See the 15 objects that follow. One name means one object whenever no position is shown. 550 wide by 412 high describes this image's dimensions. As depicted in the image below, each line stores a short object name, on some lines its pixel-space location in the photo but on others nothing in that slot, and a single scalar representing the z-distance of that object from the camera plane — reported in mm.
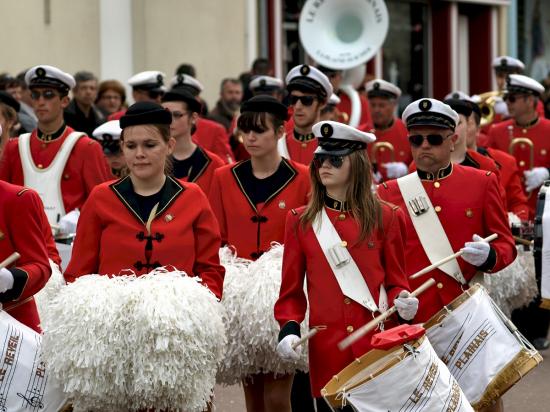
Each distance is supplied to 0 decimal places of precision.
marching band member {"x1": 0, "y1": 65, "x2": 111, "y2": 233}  18609
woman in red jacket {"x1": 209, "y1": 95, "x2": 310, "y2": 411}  15320
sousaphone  32406
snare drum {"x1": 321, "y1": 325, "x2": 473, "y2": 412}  11258
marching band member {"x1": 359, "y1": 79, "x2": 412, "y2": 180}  25894
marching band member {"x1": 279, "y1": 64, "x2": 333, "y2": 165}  18937
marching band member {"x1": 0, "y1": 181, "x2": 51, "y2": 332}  12047
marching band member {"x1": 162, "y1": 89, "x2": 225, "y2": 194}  17844
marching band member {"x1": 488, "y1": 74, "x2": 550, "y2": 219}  23906
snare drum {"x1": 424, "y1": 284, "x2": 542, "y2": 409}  13234
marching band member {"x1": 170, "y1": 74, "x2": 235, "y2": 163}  23516
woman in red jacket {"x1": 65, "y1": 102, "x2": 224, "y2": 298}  12758
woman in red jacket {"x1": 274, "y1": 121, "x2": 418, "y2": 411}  12547
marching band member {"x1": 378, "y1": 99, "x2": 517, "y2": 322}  14187
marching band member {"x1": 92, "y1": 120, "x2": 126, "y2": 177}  18375
